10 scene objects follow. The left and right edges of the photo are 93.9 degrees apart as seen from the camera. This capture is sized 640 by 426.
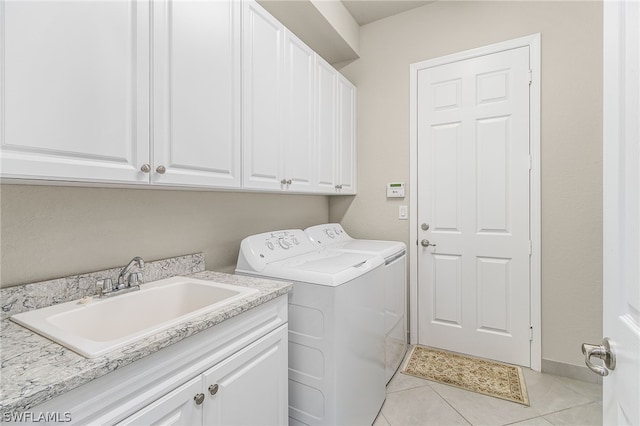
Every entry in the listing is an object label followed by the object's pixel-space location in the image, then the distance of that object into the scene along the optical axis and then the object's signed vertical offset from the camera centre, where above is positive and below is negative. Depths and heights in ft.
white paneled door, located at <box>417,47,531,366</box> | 7.35 +0.14
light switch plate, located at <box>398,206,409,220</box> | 8.75 -0.02
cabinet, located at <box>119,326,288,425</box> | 2.80 -2.01
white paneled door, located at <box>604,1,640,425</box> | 1.76 +0.00
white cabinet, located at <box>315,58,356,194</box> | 7.27 +2.15
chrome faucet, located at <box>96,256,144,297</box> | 3.83 -0.95
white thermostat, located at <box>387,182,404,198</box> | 8.79 +0.64
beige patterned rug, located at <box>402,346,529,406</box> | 6.48 -3.87
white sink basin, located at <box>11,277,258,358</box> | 2.63 -1.18
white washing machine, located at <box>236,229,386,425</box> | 4.53 -1.99
